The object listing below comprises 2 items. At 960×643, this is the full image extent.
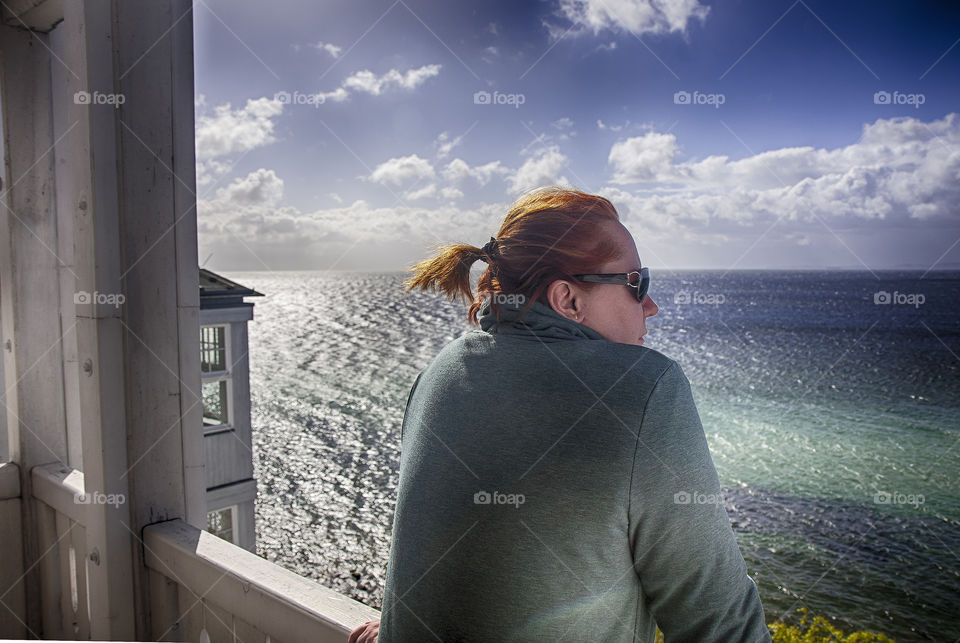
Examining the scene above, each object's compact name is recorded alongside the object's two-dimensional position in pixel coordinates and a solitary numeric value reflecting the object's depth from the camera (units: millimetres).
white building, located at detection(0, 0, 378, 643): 1644
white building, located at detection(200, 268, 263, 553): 9531
